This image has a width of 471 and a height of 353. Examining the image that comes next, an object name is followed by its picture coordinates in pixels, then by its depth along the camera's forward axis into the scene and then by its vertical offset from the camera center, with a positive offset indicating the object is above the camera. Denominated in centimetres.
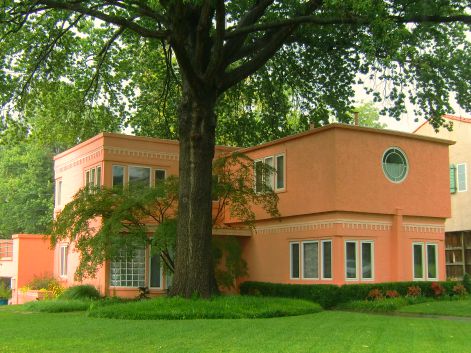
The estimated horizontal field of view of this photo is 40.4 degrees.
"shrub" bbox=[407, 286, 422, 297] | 2142 -137
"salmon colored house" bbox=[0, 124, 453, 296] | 2192 +159
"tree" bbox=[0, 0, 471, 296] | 1728 +639
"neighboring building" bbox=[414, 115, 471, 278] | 3186 +230
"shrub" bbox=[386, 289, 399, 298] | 2091 -142
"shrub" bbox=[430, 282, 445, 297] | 2198 -136
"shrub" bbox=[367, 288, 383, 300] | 2066 -144
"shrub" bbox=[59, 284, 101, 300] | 2337 -155
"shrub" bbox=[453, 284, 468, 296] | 2245 -139
